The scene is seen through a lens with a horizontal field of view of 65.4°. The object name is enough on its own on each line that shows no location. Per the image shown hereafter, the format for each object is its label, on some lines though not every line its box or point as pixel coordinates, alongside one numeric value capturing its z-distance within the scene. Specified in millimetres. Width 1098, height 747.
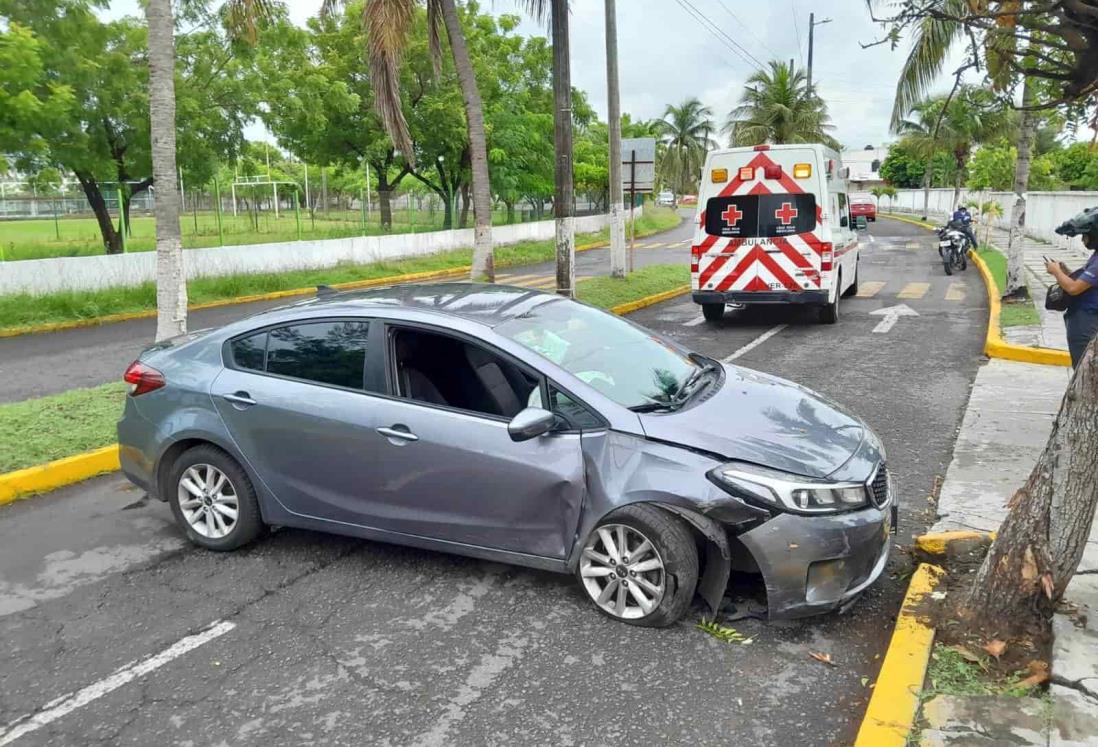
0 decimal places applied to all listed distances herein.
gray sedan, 3740
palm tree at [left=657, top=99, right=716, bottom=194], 68125
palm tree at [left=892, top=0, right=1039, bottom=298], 11266
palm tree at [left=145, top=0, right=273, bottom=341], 8625
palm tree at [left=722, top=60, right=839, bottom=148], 40750
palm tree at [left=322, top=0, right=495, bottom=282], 12859
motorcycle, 19984
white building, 87500
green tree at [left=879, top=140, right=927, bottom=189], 71500
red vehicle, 42200
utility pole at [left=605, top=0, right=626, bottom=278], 18406
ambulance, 11758
